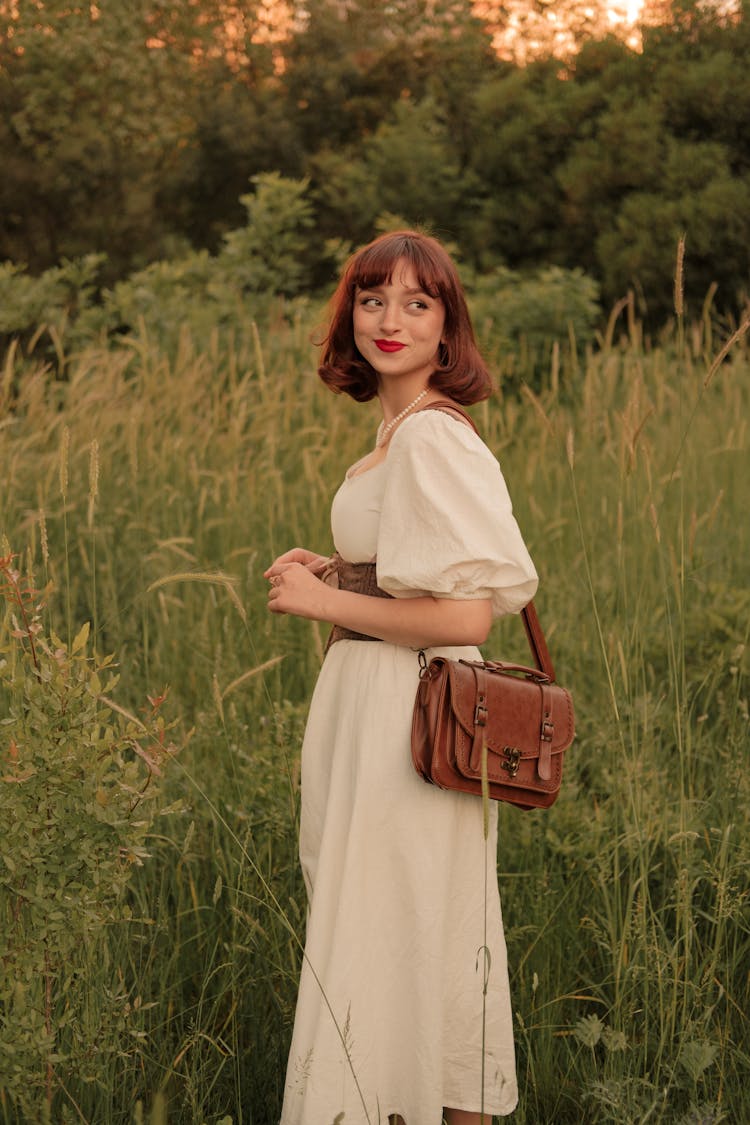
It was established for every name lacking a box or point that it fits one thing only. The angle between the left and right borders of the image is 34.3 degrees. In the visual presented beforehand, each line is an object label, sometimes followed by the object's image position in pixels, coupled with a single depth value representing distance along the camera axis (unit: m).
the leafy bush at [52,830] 1.69
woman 1.88
